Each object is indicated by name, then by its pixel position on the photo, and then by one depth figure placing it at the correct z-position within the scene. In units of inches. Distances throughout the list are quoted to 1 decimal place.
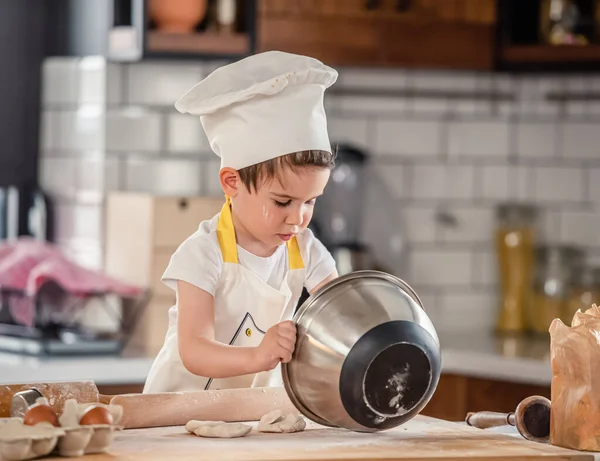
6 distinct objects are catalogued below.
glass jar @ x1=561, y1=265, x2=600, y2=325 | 188.2
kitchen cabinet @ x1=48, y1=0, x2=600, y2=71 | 170.0
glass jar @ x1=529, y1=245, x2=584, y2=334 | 192.3
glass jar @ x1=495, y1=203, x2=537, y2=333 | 196.1
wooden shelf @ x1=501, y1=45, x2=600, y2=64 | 182.4
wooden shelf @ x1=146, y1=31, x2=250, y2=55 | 169.0
